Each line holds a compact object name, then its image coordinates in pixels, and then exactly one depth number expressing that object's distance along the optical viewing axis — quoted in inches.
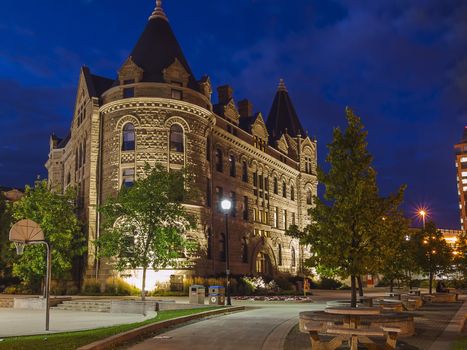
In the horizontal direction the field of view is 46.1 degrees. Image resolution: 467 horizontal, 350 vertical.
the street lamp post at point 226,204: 1086.4
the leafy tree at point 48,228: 1317.7
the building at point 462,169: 6608.3
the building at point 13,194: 3528.5
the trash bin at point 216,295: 1058.7
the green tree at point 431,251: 1503.4
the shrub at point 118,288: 1470.2
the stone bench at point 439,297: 1236.5
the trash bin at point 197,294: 1073.5
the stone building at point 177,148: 1632.6
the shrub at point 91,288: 1498.4
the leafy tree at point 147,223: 1216.2
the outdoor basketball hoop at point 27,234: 647.8
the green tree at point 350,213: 666.8
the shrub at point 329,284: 2314.8
